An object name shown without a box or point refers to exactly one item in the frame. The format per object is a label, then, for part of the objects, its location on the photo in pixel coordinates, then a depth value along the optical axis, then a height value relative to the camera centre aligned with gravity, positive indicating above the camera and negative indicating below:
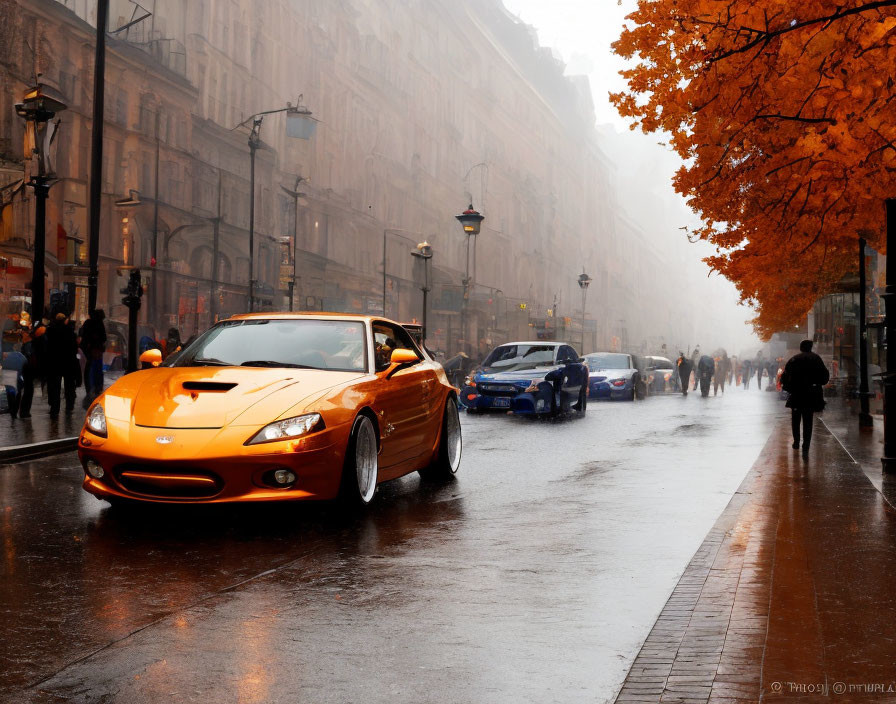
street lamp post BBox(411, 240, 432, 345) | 27.95 +3.01
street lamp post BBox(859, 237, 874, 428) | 22.11 +0.55
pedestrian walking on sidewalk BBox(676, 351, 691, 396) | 43.38 +0.16
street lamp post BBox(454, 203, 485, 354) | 33.91 +4.72
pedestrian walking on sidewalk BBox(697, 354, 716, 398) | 40.88 +0.12
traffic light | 19.95 +1.46
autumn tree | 11.68 +3.27
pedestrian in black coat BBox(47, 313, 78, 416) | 17.27 +0.26
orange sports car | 7.47 -0.33
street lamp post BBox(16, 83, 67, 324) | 17.75 +3.75
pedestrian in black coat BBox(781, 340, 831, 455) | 15.39 -0.10
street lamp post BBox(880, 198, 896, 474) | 12.03 +0.24
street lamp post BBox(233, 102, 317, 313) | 41.47 +9.54
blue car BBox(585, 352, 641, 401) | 34.66 -0.17
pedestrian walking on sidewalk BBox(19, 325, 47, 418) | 16.80 +0.07
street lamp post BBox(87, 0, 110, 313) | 18.41 +3.70
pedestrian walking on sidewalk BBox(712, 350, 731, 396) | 46.34 +0.23
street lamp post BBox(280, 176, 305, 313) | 48.12 +7.41
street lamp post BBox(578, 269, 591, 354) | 55.06 +4.74
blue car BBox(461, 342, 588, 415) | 22.50 -0.14
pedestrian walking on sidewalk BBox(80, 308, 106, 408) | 19.31 +0.44
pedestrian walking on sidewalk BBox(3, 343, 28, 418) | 16.08 -0.11
